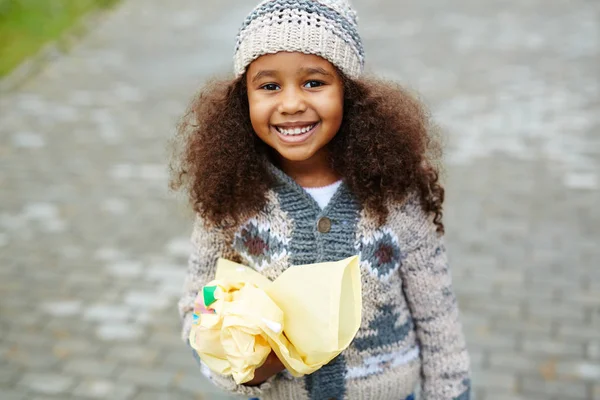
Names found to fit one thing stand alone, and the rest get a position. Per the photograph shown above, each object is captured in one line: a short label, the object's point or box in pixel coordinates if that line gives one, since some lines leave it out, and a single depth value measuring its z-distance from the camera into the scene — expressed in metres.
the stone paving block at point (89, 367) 3.65
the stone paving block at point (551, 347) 3.71
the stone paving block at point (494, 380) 3.49
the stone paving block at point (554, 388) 3.42
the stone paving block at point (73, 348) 3.79
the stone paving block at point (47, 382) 3.54
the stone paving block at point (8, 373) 3.57
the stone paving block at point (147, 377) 3.59
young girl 1.80
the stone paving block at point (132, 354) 3.73
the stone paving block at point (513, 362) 3.61
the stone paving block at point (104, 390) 3.51
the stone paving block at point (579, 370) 3.53
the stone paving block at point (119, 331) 3.90
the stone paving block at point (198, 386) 3.52
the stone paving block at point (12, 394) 3.48
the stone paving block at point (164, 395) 3.49
